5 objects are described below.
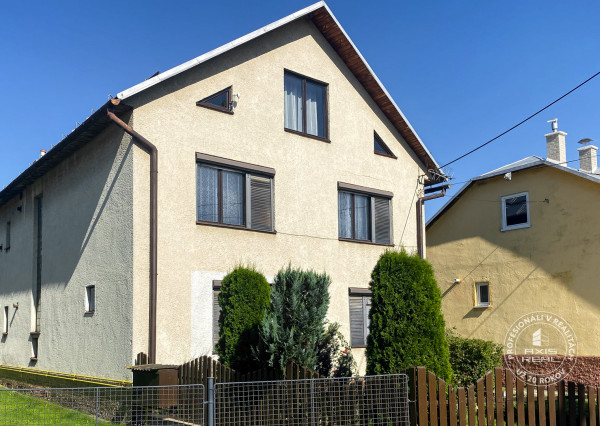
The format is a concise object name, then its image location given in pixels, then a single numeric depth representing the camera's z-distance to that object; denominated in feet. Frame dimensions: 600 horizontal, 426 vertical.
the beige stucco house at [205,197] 39.96
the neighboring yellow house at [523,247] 57.77
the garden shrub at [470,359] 48.19
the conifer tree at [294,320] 31.35
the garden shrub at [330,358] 35.09
